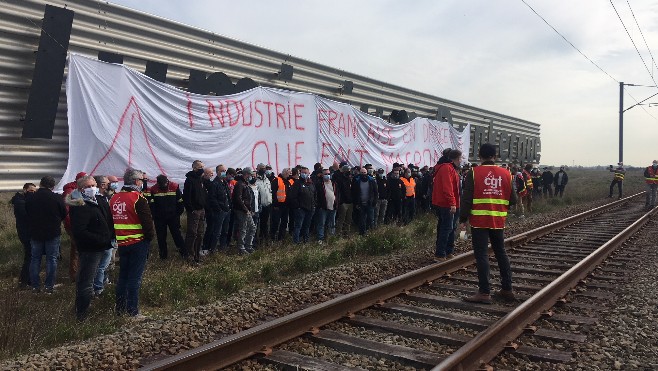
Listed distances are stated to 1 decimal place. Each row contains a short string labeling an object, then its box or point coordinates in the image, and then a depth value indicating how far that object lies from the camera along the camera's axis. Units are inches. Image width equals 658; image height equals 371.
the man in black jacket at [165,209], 350.9
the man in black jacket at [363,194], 464.8
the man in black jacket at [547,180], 928.3
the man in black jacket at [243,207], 377.7
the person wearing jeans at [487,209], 243.3
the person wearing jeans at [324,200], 442.9
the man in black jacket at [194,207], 346.9
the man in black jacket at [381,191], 506.0
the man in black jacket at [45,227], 273.1
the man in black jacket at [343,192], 466.0
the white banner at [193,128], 310.8
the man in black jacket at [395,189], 516.4
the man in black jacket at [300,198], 418.9
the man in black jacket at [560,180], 949.8
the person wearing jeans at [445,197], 332.2
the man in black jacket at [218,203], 361.1
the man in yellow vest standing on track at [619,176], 944.3
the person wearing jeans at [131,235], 229.6
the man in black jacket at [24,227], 285.6
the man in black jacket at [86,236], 221.8
